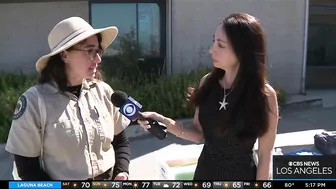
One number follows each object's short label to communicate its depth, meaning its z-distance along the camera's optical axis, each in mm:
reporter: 1839
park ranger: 1632
